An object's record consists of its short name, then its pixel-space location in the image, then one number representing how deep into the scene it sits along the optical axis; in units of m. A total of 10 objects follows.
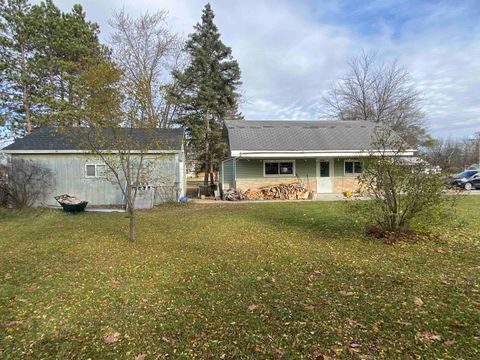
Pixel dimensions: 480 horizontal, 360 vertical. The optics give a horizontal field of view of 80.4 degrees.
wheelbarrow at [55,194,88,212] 11.33
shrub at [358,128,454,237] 5.62
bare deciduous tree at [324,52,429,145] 28.50
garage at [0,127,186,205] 13.61
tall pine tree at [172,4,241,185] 23.27
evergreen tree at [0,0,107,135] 19.78
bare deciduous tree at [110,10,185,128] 21.88
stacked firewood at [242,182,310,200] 16.05
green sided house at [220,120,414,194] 16.45
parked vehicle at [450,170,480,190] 19.83
